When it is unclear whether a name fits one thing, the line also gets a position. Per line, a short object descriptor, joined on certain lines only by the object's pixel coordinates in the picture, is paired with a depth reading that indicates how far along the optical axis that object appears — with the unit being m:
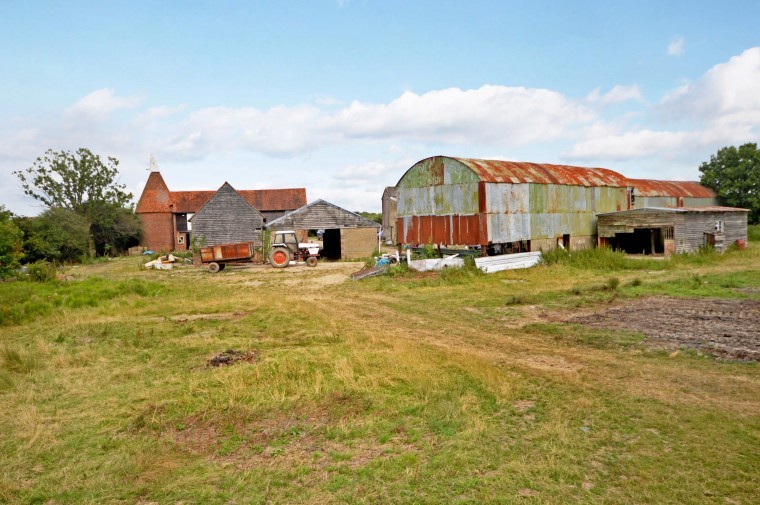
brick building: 51.84
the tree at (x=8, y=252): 22.00
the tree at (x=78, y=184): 48.62
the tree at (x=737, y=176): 48.53
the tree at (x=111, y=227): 48.77
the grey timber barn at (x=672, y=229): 27.58
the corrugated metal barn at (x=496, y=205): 24.73
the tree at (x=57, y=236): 37.38
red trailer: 28.52
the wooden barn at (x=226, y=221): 39.22
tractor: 29.27
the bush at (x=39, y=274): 21.61
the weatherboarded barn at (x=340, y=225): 34.66
